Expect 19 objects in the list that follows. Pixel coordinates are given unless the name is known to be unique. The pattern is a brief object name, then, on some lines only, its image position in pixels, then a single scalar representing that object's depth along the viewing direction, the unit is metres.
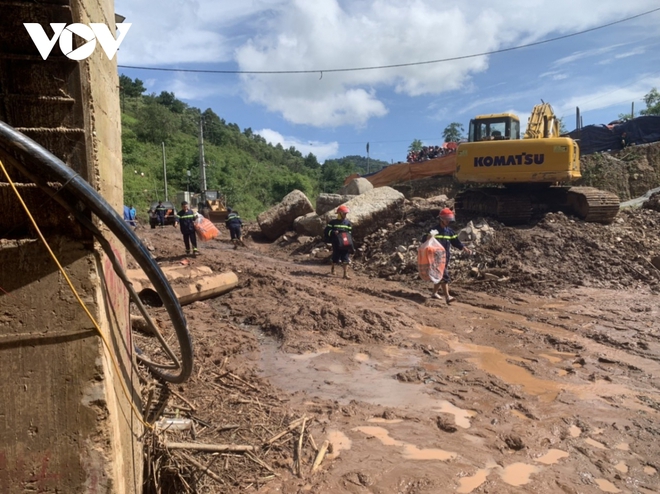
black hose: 1.64
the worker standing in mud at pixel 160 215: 23.94
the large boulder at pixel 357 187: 18.73
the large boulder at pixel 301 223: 15.55
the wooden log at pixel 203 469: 2.85
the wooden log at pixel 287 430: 3.28
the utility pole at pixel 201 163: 29.33
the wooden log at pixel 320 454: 3.11
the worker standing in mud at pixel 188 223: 11.73
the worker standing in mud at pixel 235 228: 15.66
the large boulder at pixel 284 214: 16.53
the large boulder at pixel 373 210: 13.07
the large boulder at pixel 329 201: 15.35
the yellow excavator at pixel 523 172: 11.64
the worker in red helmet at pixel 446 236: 8.08
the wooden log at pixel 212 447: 2.91
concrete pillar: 1.95
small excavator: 25.05
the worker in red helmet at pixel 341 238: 9.80
